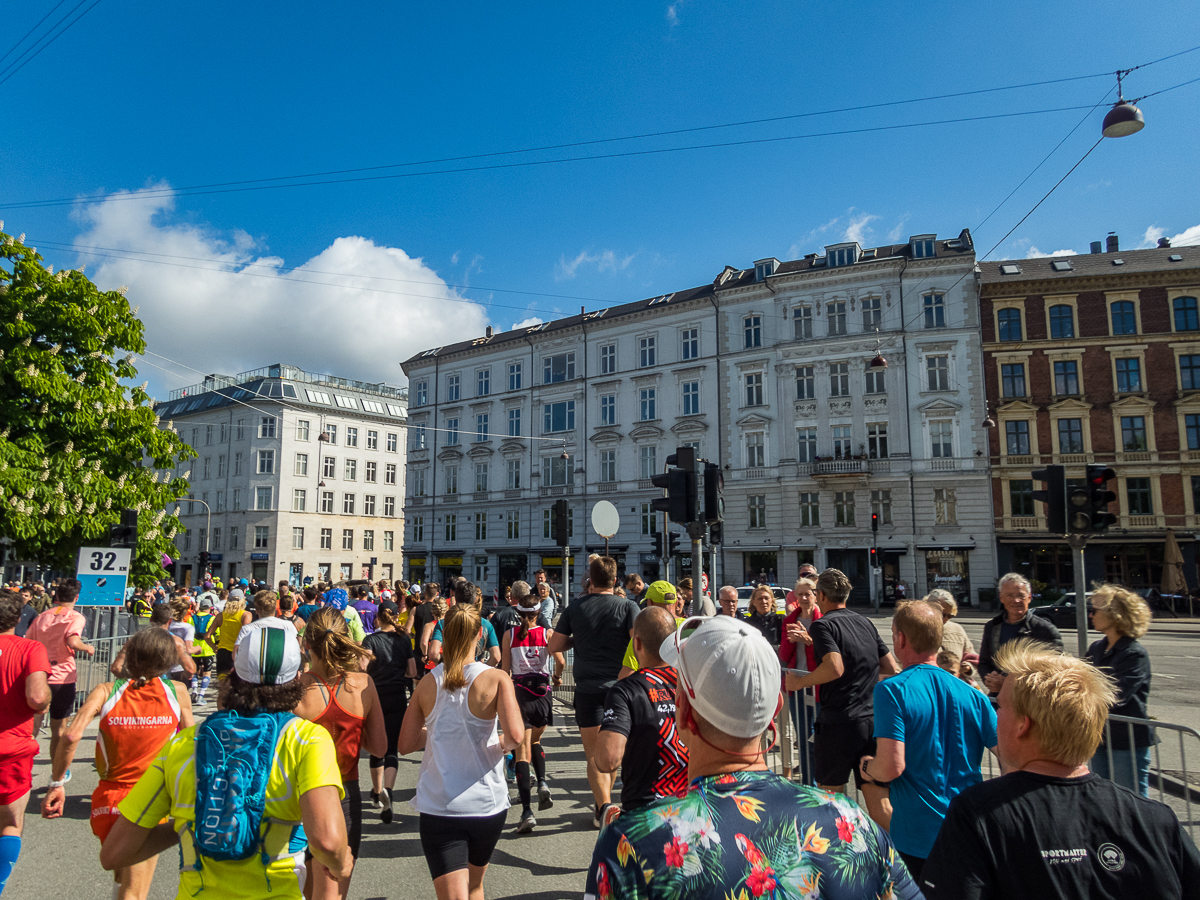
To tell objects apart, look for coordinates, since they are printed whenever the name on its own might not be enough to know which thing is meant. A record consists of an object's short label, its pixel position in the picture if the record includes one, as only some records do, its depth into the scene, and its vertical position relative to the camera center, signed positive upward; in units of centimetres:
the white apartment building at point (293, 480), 5884 +606
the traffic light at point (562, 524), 1391 +51
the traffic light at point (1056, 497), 969 +67
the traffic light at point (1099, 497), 962 +65
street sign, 1079 -29
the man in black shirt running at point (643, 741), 369 -95
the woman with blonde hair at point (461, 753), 360 -102
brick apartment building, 3309 +675
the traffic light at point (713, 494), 977 +74
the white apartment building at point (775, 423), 3419 +660
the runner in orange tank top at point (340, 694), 412 -79
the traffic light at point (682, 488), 945 +79
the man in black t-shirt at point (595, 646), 603 -78
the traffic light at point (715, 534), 1205 +26
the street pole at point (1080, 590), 860 -51
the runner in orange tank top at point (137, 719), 400 -91
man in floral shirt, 158 -62
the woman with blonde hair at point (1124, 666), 470 -80
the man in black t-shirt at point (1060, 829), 188 -72
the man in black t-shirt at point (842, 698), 475 -97
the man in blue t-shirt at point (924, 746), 328 -88
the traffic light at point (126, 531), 1221 +37
